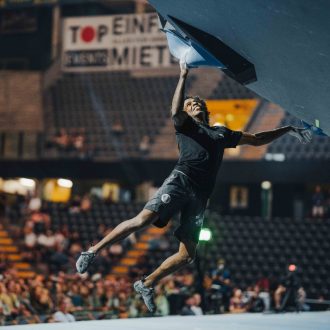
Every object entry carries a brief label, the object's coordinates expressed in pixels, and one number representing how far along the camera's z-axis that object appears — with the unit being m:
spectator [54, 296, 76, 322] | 13.12
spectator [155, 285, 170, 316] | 15.57
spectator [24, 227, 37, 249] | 23.22
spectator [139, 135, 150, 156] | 27.16
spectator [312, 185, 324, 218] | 23.42
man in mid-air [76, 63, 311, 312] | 6.49
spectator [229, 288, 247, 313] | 16.00
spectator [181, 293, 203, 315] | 14.73
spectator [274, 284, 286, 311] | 14.85
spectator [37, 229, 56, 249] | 22.45
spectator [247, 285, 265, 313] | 15.70
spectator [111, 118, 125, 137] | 28.80
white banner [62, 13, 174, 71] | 29.52
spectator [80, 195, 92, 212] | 25.03
